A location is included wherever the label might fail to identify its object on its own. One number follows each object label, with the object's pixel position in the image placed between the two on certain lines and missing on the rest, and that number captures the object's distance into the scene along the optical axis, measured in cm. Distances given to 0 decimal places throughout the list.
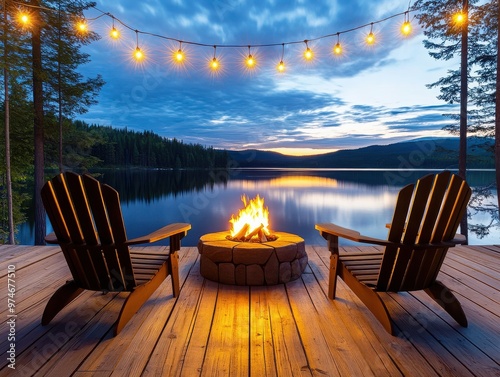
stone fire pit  286
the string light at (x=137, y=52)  466
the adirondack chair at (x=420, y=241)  195
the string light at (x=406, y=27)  421
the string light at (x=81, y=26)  401
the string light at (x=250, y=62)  490
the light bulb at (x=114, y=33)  439
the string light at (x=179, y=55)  477
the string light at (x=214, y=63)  491
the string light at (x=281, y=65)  505
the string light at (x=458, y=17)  383
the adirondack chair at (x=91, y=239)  192
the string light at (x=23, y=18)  387
